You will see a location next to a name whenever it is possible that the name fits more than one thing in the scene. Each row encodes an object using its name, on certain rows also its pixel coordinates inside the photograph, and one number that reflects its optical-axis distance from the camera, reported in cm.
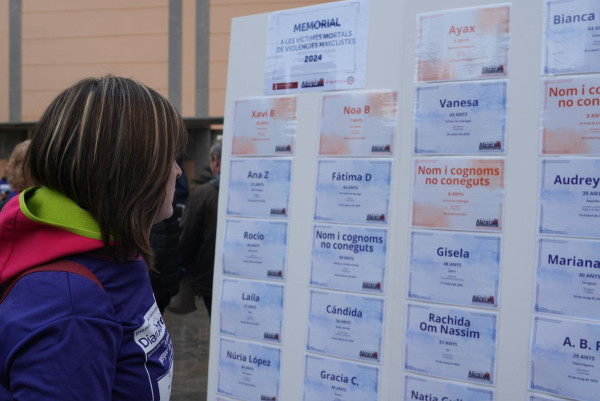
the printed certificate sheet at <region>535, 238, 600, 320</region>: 182
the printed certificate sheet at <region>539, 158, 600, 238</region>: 183
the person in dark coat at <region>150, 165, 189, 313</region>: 372
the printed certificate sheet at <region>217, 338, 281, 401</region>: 246
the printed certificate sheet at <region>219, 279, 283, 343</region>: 246
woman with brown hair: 91
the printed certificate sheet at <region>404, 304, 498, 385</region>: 199
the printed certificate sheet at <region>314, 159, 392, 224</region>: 223
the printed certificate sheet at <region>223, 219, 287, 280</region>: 245
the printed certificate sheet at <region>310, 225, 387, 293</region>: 223
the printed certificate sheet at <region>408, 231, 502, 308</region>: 198
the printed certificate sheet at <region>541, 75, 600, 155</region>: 183
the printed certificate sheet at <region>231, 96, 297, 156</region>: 246
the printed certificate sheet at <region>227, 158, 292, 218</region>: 246
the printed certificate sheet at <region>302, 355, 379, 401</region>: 224
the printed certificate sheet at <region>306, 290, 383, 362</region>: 224
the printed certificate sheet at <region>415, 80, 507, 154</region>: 199
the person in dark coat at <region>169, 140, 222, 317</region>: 409
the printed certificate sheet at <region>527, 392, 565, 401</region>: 187
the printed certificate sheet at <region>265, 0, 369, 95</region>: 232
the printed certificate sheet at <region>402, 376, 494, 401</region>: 201
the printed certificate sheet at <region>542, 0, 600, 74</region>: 184
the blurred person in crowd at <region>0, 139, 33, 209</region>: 295
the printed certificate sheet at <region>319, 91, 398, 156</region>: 223
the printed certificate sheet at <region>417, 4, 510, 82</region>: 200
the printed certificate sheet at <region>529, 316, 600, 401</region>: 181
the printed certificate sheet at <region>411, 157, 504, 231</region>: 199
